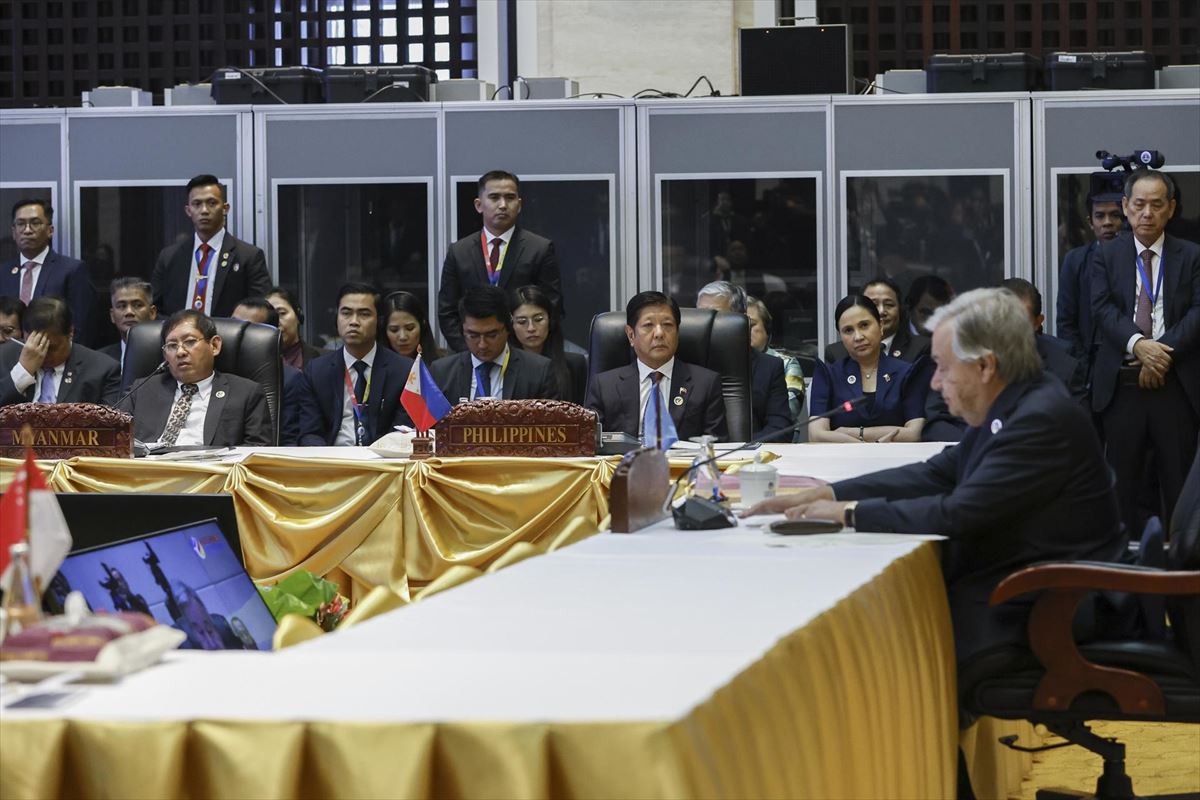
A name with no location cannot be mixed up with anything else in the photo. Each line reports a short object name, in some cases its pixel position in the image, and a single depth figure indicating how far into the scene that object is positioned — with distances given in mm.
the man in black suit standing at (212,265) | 13034
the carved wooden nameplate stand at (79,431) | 7835
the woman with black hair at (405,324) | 11208
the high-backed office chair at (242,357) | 9563
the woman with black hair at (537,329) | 11094
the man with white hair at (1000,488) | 4816
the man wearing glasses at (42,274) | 13140
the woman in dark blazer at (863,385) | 9684
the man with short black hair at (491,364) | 9548
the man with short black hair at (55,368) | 10033
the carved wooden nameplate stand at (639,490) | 4990
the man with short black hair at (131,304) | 12253
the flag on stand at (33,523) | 2762
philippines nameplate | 7650
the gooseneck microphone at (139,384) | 8707
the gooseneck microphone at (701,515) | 5058
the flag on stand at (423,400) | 7957
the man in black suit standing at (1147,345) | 10215
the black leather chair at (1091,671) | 4747
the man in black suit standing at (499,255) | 12549
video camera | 11632
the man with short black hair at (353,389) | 9874
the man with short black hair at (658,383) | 9162
